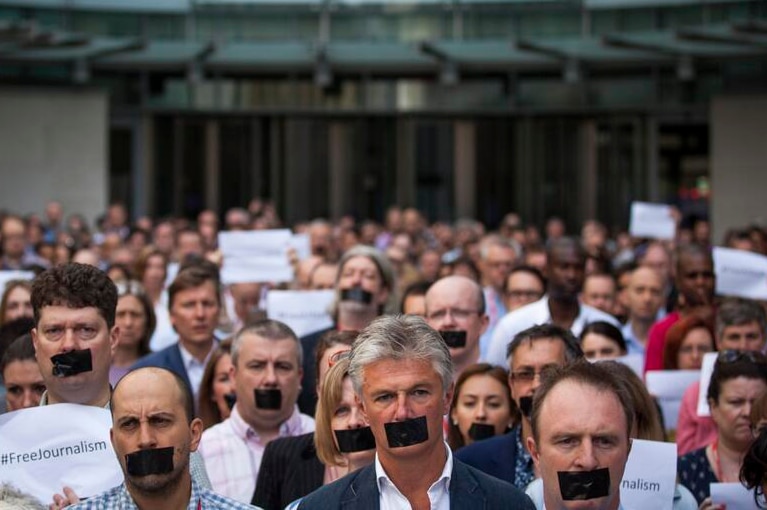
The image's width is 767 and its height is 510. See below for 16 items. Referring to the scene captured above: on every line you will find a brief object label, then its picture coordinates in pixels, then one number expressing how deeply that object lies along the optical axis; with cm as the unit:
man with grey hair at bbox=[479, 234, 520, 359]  2180
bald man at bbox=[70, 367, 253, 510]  897
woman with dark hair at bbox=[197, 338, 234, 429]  1442
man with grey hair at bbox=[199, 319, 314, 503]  1284
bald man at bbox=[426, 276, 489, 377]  1447
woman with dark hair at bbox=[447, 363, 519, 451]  1289
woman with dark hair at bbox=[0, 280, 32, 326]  1713
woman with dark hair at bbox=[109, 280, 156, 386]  1695
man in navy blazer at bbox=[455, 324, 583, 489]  1147
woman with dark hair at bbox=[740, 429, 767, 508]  1035
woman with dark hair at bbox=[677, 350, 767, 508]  1223
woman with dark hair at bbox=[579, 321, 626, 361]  1531
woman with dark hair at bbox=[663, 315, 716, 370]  1599
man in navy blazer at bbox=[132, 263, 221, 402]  1606
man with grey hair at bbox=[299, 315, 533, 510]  844
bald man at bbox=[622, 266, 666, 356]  1949
